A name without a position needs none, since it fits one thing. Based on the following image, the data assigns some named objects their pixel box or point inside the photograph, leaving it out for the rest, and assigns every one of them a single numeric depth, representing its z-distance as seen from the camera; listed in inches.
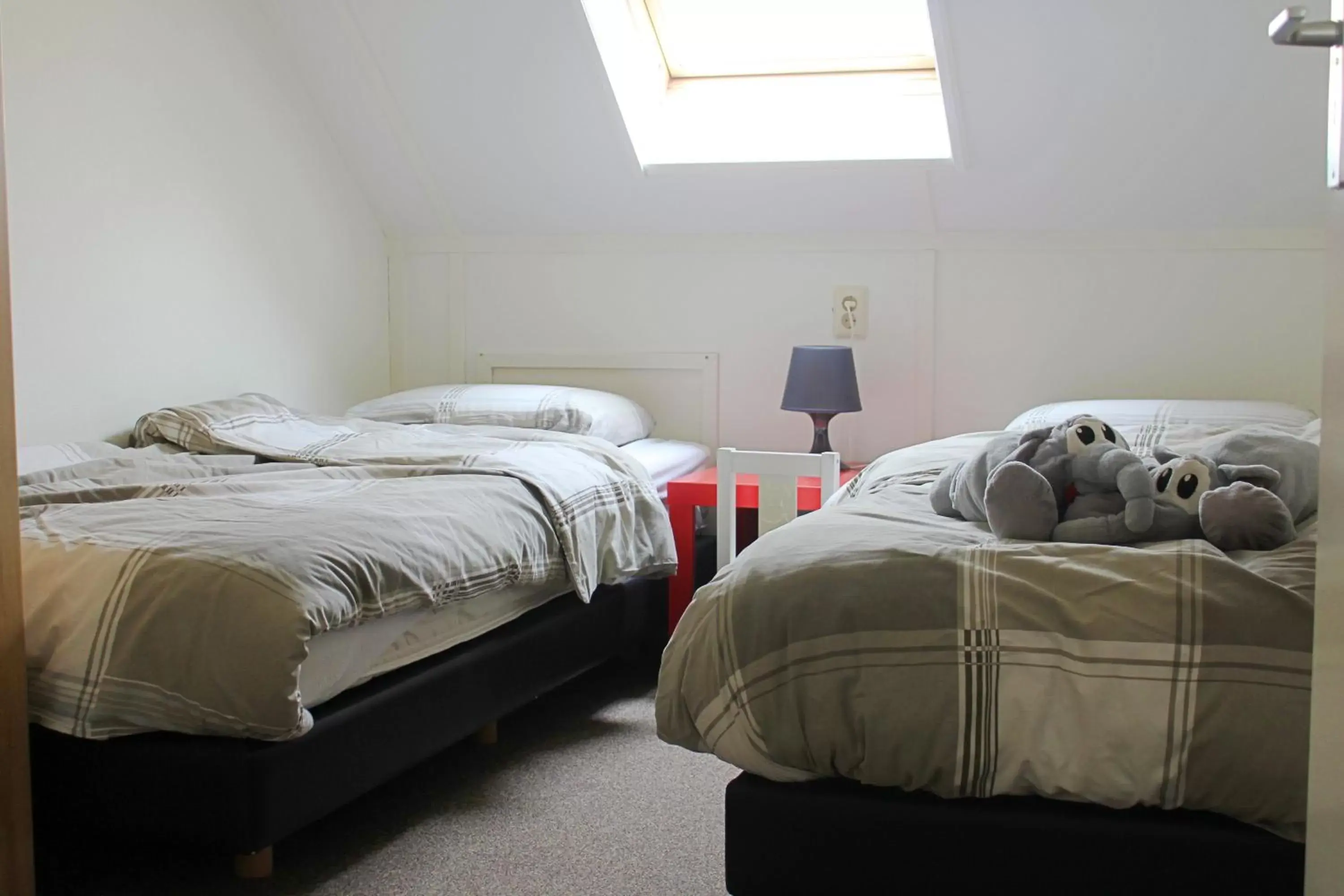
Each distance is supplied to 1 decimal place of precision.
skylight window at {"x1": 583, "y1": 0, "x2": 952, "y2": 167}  127.3
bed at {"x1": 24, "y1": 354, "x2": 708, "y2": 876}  64.6
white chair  107.3
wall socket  134.7
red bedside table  119.3
